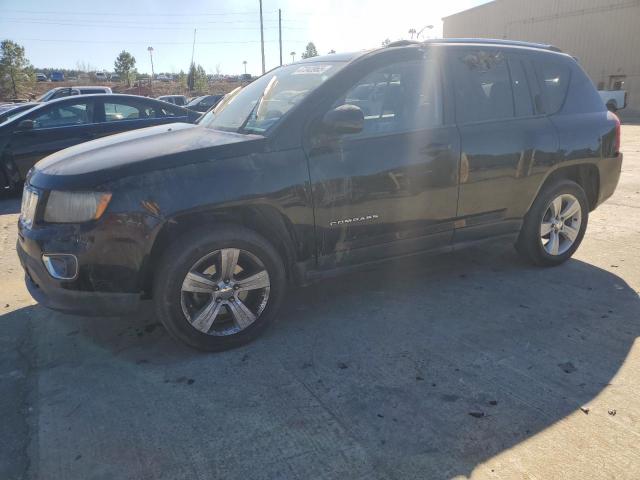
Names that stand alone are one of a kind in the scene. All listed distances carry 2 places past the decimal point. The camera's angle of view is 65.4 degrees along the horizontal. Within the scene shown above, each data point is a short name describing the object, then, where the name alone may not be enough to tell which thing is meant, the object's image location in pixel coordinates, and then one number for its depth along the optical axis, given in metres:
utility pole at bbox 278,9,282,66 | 44.22
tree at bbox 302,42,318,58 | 91.07
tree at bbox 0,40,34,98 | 40.75
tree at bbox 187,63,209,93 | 53.34
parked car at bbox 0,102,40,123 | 10.40
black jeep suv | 2.91
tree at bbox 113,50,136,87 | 68.00
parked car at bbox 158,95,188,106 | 25.28
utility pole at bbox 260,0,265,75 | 38.53
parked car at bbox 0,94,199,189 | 7.83
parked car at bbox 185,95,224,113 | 21.57
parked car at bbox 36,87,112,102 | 14.69
